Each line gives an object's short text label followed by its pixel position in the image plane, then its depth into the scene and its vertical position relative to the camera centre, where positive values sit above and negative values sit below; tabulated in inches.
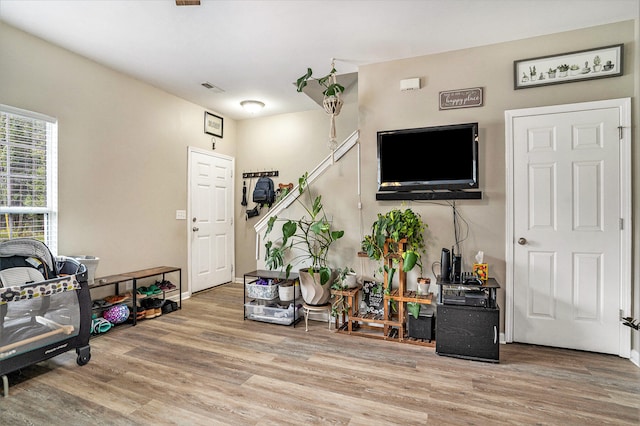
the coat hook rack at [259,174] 211.0 +24.9
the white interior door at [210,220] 189.5 -4.2
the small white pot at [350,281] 133.5 -27.0
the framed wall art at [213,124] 197.5 +53.4
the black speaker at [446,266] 112.0 -17.5
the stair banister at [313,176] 141.3 +16.1
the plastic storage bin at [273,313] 138.6 -42.2
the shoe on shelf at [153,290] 154.5 -36.0
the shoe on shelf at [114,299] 136.8 -35.8
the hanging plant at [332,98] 136.5 +47.6
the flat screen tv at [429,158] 120.0 +20.6
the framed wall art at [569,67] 108.5 +49.4
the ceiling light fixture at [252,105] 185.6 +60.0
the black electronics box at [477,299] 106.2 -27.0
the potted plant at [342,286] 131.8 -29.0
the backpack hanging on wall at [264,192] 207.2 +12.9
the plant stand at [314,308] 132.4 -37.7
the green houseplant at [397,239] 119.2 -9.4
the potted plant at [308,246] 133.0 -14.3
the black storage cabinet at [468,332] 103.4 -37.3
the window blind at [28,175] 112.5 +12.9
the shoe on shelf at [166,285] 161.2 -35.5
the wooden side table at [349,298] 128.7 -33.3
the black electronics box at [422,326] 120.0 -40.5
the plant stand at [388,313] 121.4 -38.1
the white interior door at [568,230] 108.7 -5.3
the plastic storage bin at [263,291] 140.8 -33.0
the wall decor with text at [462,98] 123.3 +43.0
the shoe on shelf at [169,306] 154.2 -43.8
